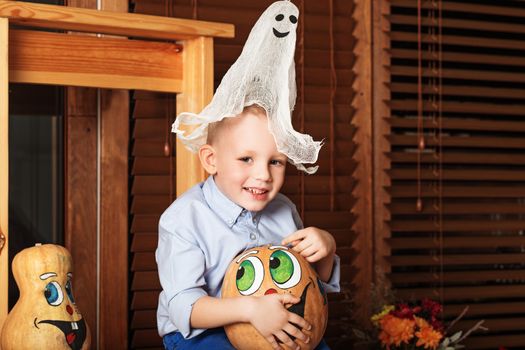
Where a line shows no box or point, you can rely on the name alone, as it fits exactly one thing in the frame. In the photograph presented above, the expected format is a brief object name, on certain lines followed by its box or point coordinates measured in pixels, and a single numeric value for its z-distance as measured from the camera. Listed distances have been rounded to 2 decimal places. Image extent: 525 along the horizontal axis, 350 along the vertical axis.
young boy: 1.96
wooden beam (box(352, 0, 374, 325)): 3.34
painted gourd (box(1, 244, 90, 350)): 1.97
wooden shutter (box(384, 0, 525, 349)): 3.42
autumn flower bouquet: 2.82
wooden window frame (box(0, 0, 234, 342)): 2.15
